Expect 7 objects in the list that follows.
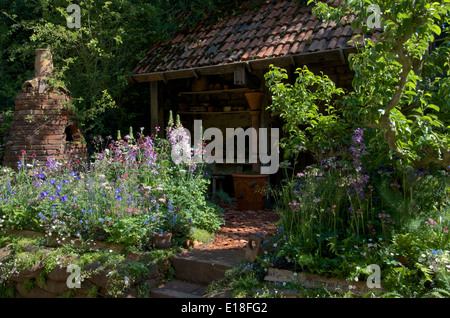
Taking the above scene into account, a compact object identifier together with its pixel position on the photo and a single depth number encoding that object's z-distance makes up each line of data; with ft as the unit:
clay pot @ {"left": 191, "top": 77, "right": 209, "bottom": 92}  27.76
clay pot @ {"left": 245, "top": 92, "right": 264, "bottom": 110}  23.56
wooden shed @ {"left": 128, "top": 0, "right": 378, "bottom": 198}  19.86
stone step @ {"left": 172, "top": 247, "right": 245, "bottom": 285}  13.01
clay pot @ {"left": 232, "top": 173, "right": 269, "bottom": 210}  22.04
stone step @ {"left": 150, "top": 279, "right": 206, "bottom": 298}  12.27
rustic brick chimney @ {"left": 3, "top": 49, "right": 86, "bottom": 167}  23.13
